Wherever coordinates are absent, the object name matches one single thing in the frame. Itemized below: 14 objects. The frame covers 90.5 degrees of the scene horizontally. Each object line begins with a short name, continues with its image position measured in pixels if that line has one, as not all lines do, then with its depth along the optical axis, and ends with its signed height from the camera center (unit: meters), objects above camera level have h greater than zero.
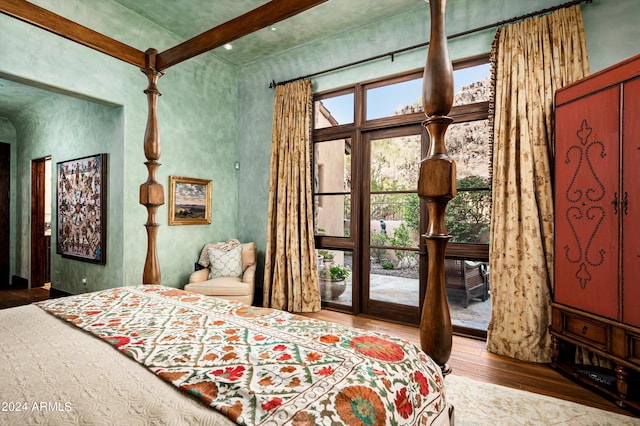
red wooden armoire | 1.96 -0.11
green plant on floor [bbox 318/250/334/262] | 4.06 -0.55
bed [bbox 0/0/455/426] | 0.72 -0.44
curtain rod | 2.63 +1.72
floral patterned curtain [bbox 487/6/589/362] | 2.59 +0.32
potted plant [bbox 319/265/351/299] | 3.96 -0.87
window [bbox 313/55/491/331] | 3.14 +0.25
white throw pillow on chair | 4.05 -0.66
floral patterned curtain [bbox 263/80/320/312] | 3.91 +0.01
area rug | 1.80 -1.19
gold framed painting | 3.99 +0.15
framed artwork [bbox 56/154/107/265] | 3.80 +0.04
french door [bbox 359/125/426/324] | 3.47 -0.14
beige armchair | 3.60 -0.85
